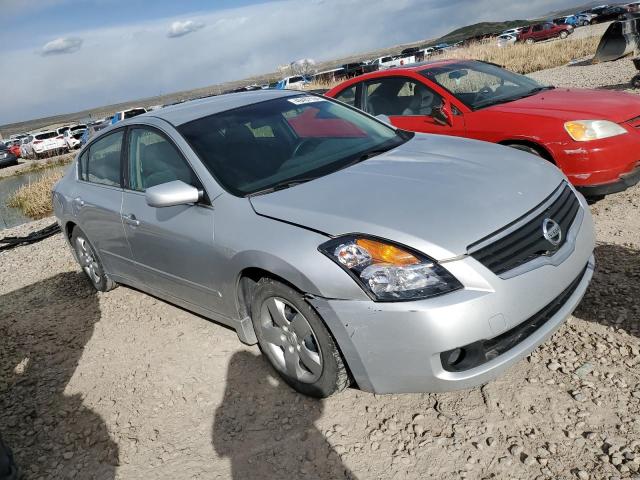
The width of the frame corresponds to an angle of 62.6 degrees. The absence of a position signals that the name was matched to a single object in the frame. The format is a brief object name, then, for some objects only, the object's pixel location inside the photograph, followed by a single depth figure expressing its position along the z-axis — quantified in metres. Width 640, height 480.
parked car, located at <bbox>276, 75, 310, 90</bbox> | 30.25
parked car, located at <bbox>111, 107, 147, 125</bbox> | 28.34
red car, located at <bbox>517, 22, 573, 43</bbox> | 42.75
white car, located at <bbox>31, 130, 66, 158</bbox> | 30.84
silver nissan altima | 2.38
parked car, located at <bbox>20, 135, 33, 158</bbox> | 32.15
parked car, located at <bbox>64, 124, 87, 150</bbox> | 31.97
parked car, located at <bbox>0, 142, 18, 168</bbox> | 29.05
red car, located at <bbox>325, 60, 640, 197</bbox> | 4.47
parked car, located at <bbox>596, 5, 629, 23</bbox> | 50.61
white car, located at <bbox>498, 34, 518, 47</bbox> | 43.91
